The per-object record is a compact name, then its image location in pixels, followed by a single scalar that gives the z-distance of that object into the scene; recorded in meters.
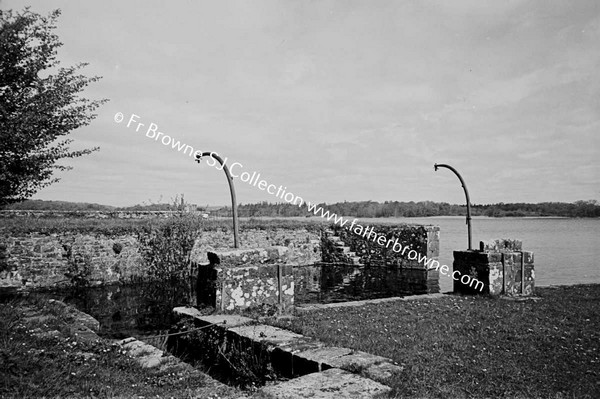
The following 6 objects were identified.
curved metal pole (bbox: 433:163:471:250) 10.27
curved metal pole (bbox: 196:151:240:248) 7.61
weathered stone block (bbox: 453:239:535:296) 9.74
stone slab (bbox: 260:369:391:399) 3.46
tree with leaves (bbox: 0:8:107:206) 7.84
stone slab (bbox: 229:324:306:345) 5.10
